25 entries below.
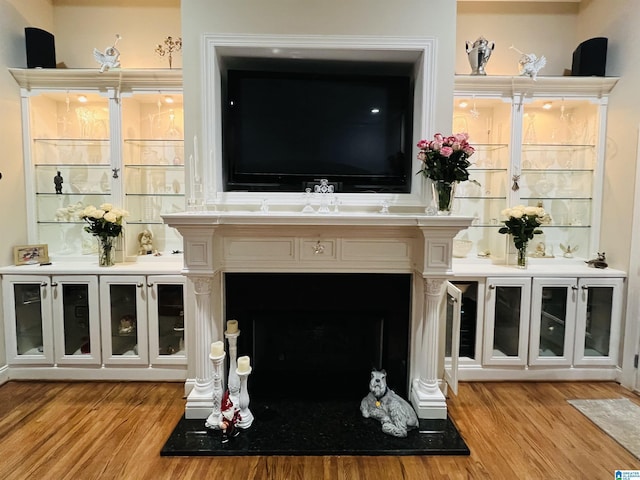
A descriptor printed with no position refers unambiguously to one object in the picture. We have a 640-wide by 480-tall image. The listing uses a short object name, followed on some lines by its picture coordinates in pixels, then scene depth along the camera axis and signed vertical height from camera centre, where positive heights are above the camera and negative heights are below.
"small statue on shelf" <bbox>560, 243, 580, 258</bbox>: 3.32 -0.31
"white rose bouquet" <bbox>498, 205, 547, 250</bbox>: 2.99 -0.07
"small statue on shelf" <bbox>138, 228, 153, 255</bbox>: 3.30 -0.29
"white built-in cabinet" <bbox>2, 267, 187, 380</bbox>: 2.92 -0.93
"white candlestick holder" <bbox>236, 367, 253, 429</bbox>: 2.33 -1.23
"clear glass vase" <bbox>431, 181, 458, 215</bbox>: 2.42 +0.12
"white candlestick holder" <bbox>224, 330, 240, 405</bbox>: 2.38 -1.05
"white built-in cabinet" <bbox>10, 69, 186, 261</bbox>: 3.05 +0.47
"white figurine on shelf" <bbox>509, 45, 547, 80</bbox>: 3.03 +1.22
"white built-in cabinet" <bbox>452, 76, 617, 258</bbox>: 3.12 +0.50
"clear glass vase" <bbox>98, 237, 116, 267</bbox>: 3.01 -0.35
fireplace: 2.36 -0.49
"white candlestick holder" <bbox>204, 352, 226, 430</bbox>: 2.33 -1.17
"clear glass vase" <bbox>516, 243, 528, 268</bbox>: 3.08 -0.35
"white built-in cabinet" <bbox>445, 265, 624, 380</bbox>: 2.98 -0.90
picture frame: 2.99 -0.38
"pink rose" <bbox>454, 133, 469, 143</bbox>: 2.34 +0.47
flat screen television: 2.65 +0.58
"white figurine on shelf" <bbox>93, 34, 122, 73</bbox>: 2.96 +1.21
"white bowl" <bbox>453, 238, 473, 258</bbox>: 3.31 -0.30
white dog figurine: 2.32 -1.27
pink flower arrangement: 2.34 +0.36
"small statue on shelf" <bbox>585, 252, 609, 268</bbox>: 3.08 -0.39
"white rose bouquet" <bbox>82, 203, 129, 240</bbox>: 2.91 -0.09
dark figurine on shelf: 3.19 +0.22
